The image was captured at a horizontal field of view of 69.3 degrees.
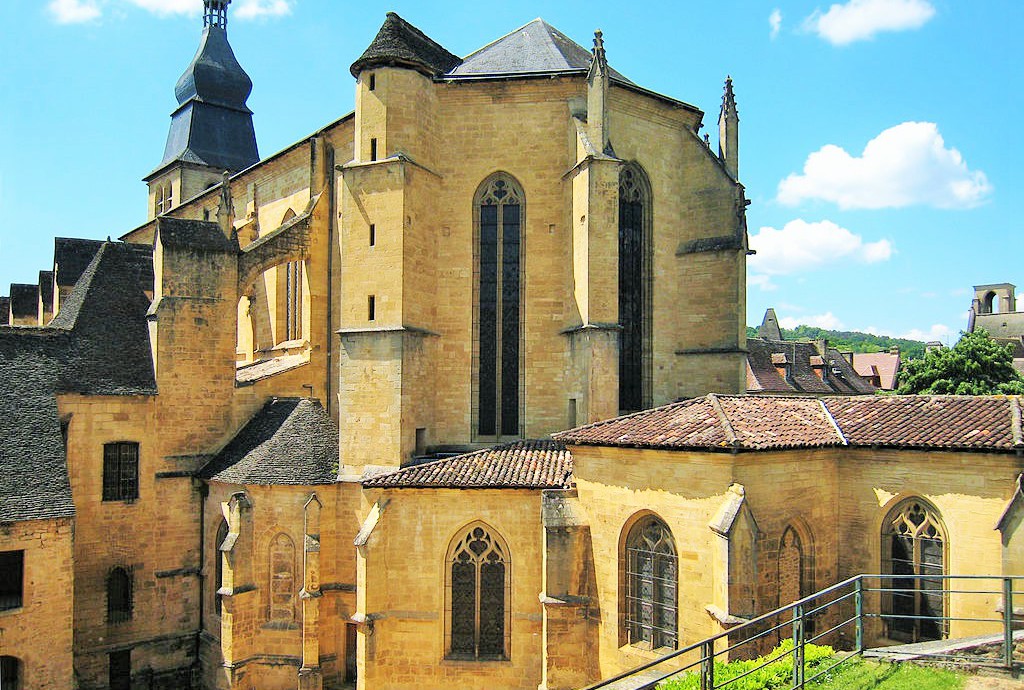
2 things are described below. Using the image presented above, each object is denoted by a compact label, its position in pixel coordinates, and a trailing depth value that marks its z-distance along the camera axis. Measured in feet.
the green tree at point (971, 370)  109.19
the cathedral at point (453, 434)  46.75
